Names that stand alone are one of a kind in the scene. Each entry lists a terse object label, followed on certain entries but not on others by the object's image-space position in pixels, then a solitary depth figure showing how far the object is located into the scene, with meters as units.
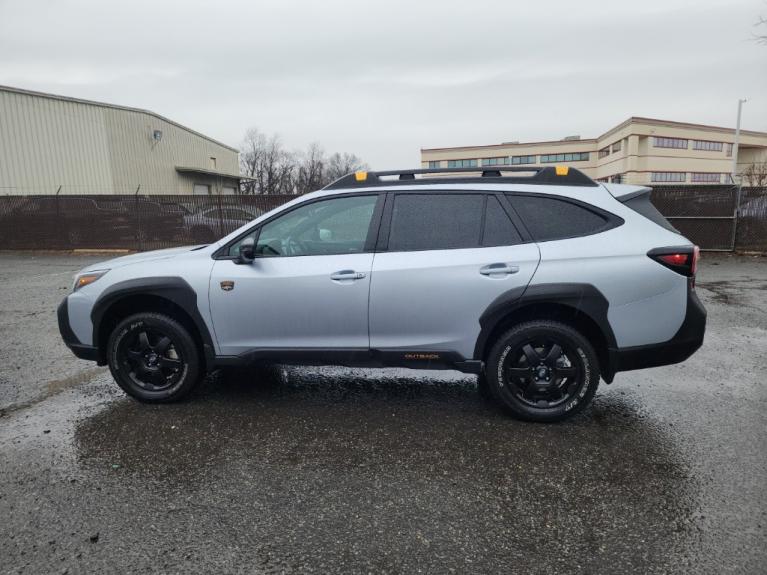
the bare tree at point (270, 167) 96.06
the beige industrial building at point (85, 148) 23.17
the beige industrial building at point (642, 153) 62.81
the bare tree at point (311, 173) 99.67
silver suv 3.41
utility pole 36.47
